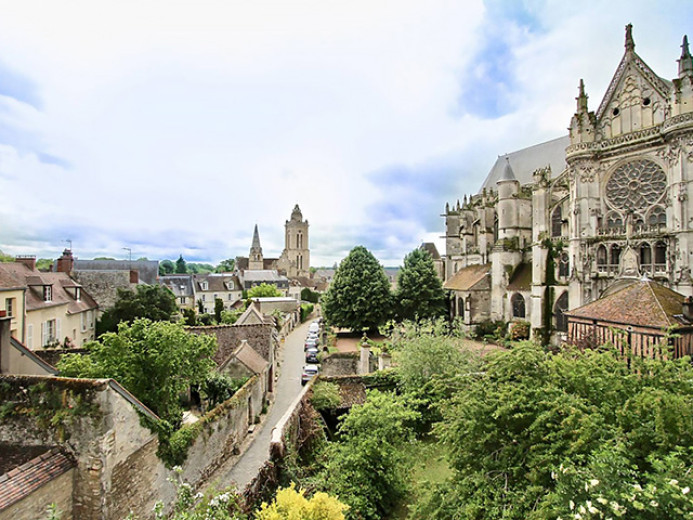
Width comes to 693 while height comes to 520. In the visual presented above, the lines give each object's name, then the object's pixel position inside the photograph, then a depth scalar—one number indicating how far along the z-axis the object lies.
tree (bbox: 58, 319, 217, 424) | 10.98
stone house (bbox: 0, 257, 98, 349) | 20.58
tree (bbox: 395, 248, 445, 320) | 34.91
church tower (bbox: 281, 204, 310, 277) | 97.38
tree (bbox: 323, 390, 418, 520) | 9.43
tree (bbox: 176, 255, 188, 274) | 121.56
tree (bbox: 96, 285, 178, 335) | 28.55
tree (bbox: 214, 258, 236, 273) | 134.62
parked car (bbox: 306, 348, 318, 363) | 27.57
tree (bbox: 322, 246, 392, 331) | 33.62
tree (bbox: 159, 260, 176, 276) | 124.38
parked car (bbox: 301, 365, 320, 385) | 22.20
